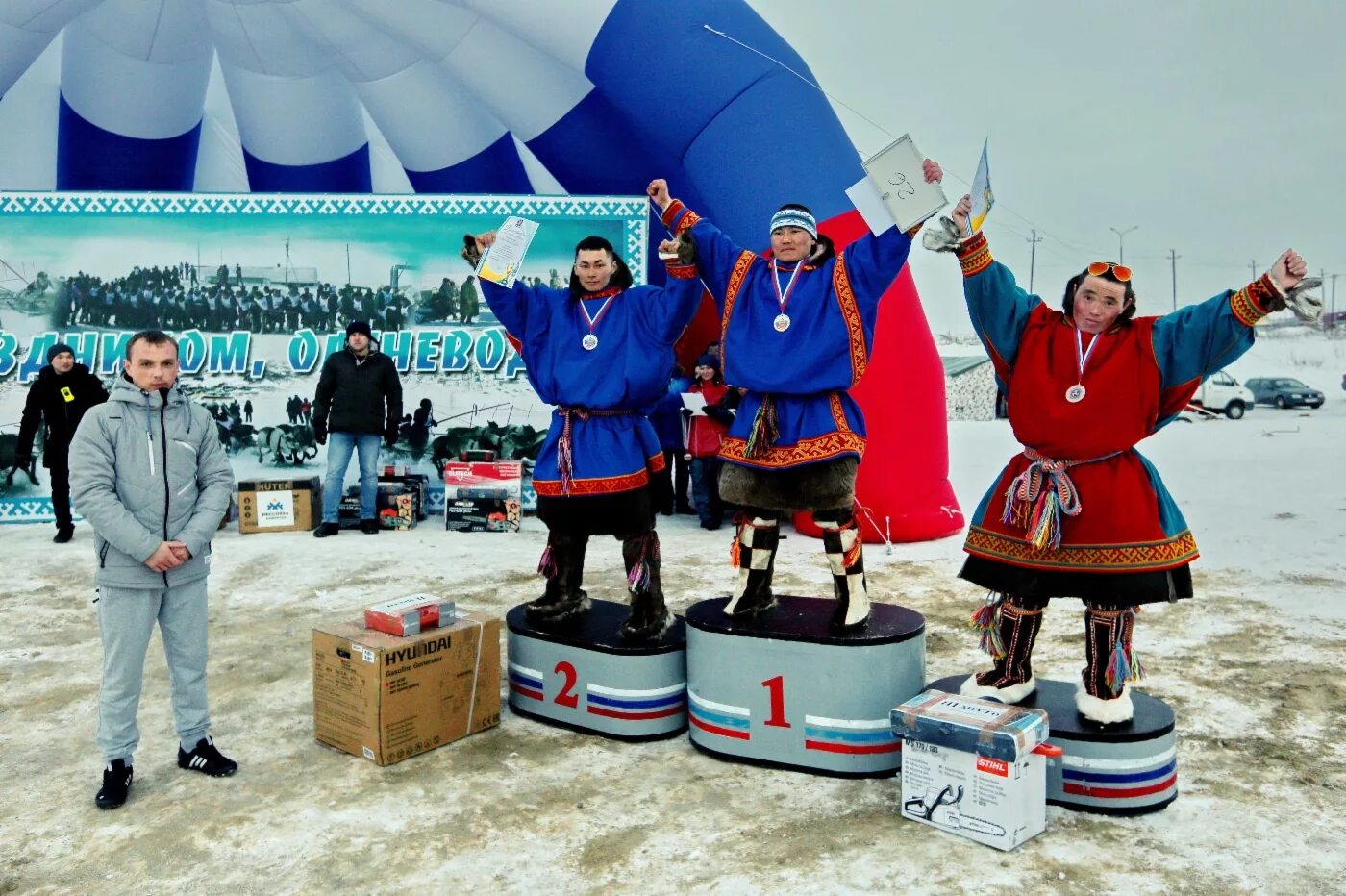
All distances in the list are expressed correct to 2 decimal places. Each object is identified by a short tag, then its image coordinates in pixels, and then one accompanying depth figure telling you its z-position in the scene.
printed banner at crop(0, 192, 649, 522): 7.09
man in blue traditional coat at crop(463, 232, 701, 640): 3.37
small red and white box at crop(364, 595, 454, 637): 3.17
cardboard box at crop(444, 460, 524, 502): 6.89
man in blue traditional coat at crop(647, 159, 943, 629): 3.10
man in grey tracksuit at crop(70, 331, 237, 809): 2.73
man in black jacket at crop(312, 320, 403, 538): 6.71
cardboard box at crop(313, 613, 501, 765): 3.05
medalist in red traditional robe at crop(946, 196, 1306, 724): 2.66
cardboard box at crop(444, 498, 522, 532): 6.85
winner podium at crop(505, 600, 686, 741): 3.29
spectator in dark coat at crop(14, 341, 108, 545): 6.21
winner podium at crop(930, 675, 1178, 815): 2.68
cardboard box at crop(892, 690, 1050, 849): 2.50
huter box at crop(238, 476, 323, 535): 6.77
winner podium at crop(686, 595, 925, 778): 2.98
